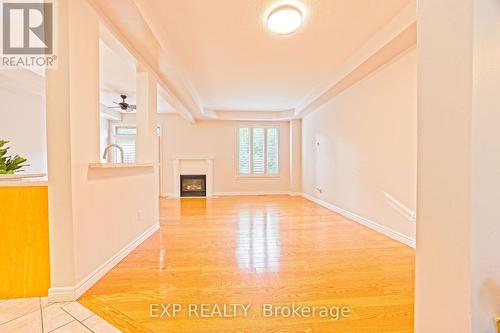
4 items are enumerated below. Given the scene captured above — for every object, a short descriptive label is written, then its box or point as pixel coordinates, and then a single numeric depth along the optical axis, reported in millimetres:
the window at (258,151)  6809
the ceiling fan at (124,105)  4602
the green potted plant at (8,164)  1824
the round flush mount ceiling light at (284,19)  2144
